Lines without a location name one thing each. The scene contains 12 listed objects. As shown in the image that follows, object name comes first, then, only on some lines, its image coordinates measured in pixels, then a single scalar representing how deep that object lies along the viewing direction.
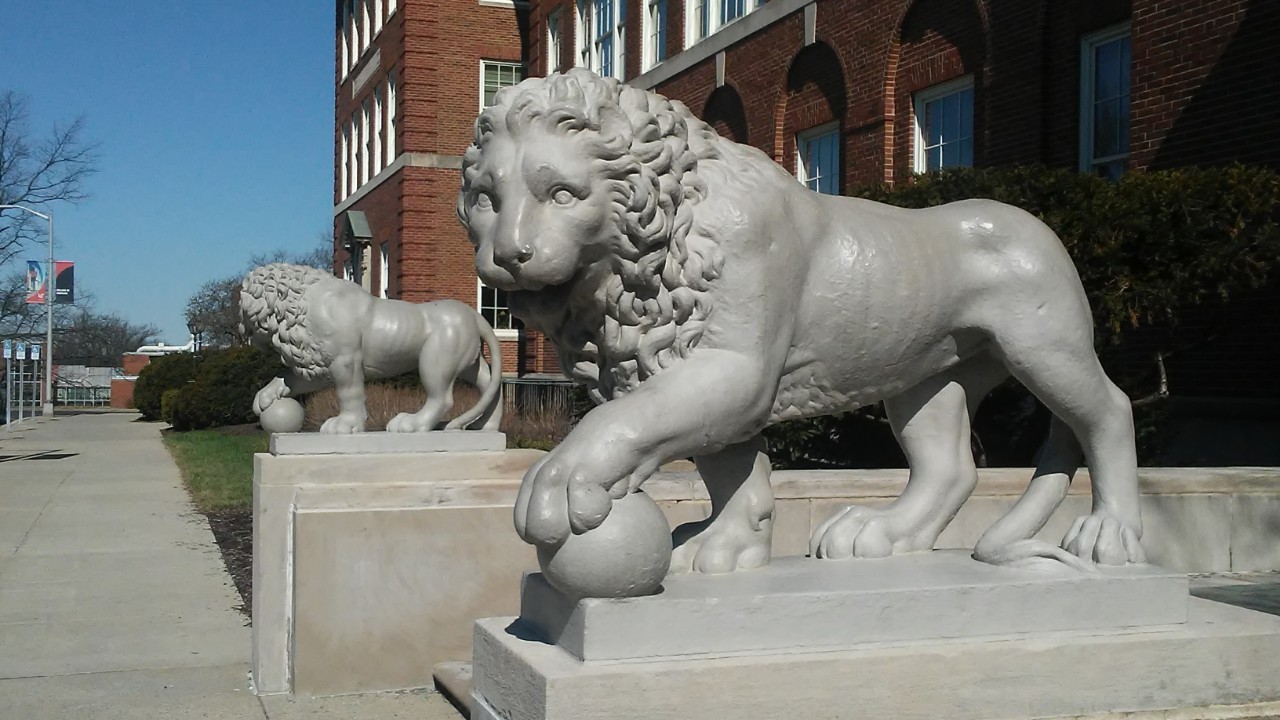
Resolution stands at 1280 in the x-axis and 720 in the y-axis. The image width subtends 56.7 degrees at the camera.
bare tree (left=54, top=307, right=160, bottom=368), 71.88
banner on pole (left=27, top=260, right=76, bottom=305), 36.06
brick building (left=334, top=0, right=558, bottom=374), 27.70
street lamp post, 36.50
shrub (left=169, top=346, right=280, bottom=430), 26.69
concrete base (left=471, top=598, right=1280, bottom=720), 2.80
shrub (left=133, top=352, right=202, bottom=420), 34.05
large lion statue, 2.87
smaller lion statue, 6.76
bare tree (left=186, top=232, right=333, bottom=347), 56.06
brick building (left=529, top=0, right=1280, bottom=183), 10.30
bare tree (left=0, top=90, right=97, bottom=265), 40.72
